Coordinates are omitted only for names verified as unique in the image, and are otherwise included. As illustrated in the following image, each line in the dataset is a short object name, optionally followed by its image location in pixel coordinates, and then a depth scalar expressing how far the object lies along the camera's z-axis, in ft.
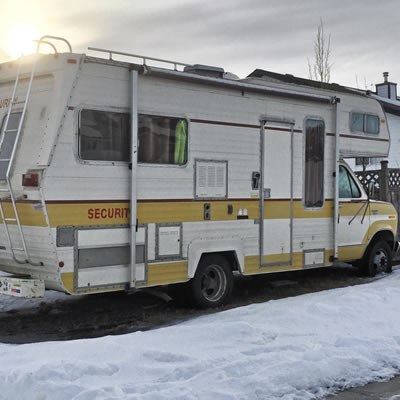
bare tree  60.44
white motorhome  21.21
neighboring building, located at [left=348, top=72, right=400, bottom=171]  80.32
